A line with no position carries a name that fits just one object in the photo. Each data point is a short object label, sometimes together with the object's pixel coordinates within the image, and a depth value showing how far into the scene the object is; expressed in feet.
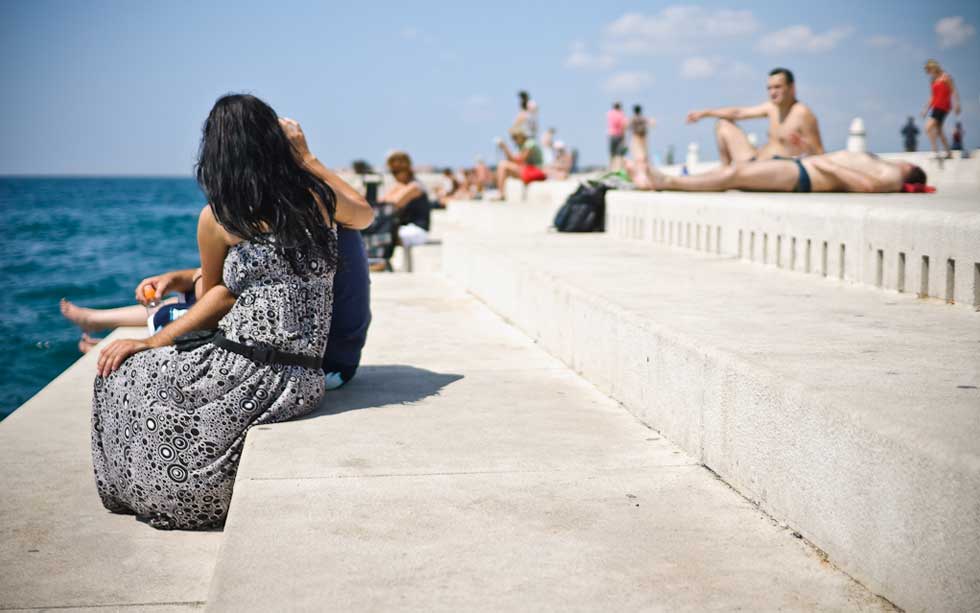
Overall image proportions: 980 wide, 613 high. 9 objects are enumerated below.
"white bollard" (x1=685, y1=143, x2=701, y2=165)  91.61
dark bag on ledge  31.99
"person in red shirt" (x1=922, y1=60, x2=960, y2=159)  49.49
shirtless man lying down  26.40
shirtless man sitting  30.91
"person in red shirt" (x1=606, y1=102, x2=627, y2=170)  81.20
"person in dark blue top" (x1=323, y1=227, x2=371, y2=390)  14.17
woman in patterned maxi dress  11.41
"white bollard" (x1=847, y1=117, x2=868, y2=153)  57.11
